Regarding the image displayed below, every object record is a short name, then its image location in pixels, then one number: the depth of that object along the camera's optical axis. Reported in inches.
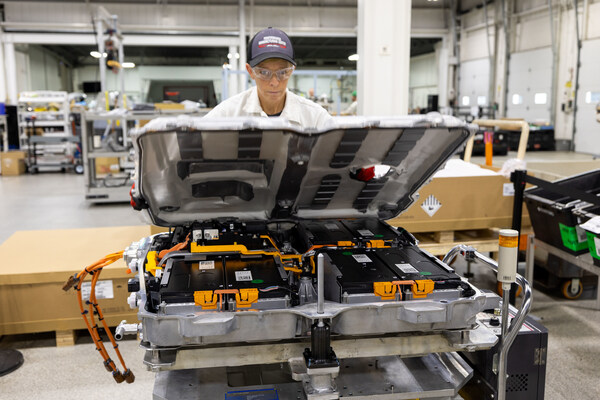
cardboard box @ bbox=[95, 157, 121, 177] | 382.6
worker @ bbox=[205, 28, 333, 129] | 73.6
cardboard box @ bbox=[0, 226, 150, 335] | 121.5
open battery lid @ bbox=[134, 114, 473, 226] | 52.7
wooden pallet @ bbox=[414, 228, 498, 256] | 146.6
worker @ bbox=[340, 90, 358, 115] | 315.6
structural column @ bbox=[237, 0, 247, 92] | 538.3
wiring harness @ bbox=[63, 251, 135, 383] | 69.2
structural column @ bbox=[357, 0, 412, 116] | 222.4
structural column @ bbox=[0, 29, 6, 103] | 524.1
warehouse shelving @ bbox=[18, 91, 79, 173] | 444.5
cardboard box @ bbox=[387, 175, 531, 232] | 144.0
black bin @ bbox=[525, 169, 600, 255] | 126.8
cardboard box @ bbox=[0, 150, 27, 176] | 434.3
